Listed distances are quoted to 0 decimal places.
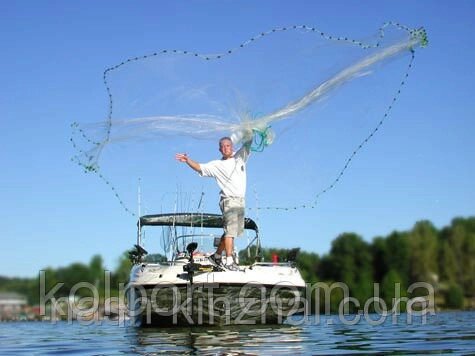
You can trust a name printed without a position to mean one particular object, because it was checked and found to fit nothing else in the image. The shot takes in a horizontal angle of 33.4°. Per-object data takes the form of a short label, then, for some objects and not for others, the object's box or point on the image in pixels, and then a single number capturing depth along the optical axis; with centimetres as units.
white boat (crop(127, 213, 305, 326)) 1694
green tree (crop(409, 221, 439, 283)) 8750
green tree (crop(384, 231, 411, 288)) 8938
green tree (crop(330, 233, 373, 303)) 9356
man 1675
